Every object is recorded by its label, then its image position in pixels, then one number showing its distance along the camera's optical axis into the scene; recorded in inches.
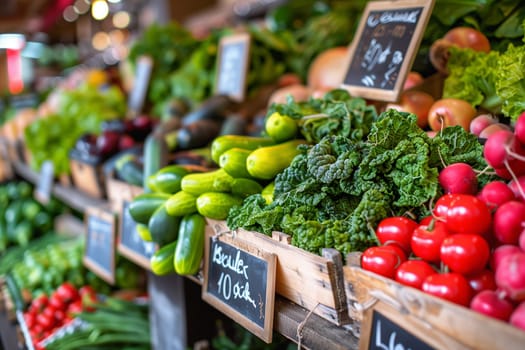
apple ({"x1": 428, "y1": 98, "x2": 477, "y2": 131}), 51.2
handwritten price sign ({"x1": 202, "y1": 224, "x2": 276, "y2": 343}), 41.8
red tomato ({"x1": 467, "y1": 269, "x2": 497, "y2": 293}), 30.8
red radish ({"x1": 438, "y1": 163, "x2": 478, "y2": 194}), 36.5
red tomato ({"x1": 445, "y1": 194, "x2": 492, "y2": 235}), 31.6
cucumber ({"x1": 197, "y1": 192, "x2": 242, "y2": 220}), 49.6
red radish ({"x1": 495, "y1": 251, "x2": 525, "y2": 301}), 27.5
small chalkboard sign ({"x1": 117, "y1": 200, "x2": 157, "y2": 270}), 63.3
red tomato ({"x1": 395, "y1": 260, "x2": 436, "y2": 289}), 31.8
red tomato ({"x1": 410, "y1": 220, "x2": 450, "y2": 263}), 32.7
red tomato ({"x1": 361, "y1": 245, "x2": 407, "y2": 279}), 33.5
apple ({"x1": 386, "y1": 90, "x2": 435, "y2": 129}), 55.8
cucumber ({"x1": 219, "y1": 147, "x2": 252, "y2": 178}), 51.2
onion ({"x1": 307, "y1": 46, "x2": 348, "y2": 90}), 79.4
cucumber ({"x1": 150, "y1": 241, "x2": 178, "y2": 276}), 54.9
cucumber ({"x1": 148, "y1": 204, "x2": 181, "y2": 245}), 54.3
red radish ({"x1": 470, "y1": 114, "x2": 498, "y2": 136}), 47.2
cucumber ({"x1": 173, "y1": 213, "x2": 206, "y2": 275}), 51.4
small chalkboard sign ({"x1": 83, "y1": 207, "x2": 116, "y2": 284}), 74.7
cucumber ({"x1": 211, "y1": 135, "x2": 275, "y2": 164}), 55.1
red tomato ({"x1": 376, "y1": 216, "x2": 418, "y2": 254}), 35.4
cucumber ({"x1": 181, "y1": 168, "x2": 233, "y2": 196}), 51.3
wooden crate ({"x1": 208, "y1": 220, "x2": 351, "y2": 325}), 37.4
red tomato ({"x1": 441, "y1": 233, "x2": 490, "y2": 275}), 30.2
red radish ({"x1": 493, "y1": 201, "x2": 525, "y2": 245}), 31.0
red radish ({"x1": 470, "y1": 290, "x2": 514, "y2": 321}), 27.8
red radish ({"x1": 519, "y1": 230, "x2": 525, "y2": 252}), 29.6
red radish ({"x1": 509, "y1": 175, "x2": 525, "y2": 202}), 33.9
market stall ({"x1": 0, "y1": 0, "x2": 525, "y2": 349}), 31.9
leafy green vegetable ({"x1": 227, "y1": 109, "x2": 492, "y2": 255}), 37.9
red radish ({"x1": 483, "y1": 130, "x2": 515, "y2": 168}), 33.2
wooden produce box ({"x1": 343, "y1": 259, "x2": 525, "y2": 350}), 26.1
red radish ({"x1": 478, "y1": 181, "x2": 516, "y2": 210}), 33.5
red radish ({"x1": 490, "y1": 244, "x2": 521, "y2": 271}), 30.1
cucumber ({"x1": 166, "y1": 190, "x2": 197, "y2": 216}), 53.0
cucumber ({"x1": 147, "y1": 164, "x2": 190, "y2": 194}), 57.2
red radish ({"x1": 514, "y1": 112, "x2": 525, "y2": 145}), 33.2
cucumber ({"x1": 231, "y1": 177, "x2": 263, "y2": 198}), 51.3
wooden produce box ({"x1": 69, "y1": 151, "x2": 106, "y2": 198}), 92.4
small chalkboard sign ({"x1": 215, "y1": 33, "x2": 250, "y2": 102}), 92.4
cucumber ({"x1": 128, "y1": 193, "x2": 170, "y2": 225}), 57.4
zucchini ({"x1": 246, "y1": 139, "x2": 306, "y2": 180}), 49.2
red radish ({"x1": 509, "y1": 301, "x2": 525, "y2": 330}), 26.5
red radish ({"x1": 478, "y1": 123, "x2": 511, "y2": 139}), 44.4
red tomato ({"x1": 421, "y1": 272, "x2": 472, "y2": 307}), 29.6
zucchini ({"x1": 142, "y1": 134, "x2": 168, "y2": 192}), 67.6
